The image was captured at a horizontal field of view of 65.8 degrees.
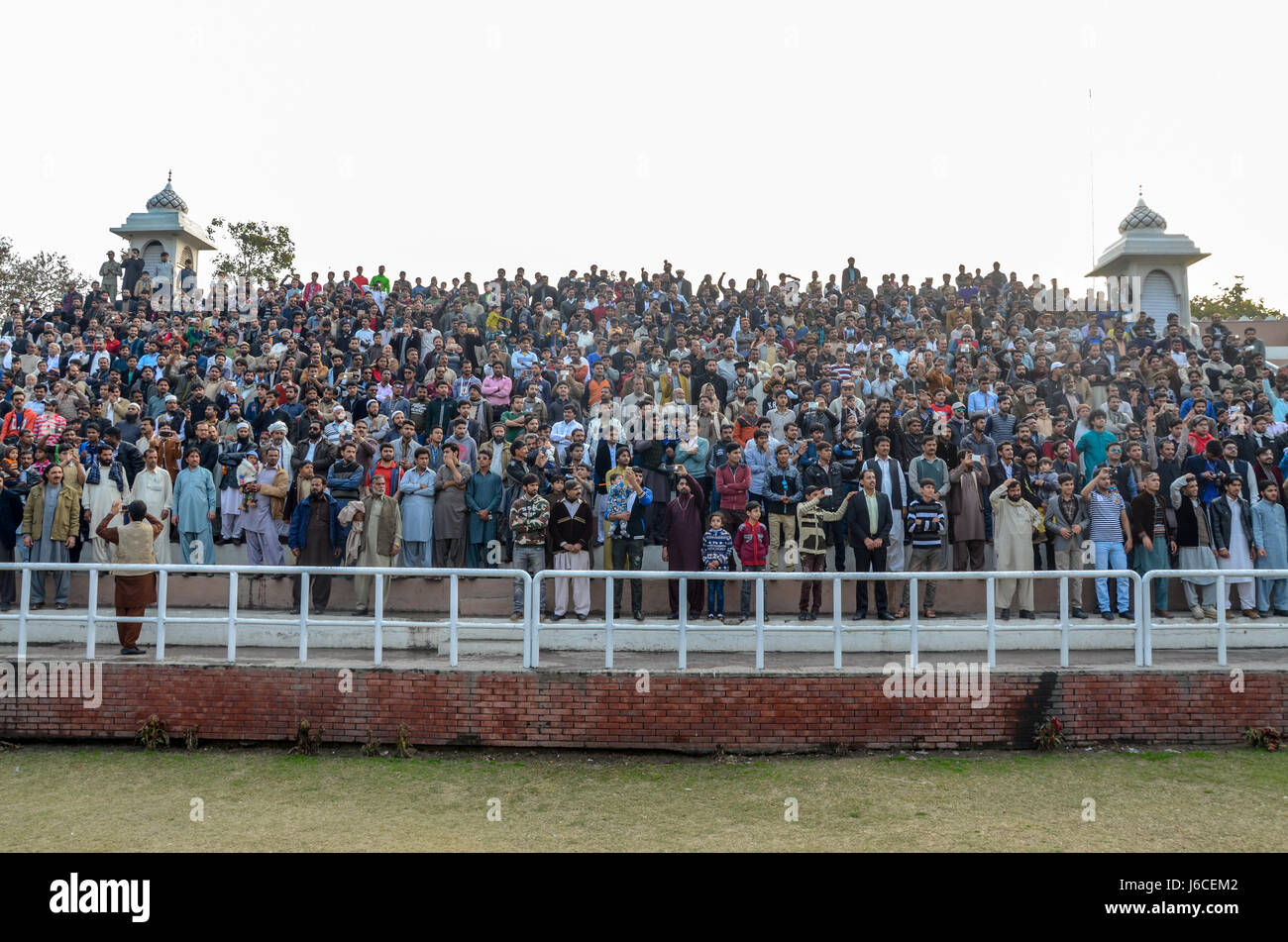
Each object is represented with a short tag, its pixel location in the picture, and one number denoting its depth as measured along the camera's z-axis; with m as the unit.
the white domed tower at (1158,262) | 24.97
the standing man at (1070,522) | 11.34
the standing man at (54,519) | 11.71
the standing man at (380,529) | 11.51
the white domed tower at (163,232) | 27.16
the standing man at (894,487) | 11.97
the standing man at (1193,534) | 11.52
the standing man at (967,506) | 11.68
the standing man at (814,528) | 11.45
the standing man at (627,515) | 11.38
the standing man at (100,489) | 12.06
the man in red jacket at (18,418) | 14.45
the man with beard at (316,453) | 12.33
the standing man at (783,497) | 11.64
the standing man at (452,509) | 11.94
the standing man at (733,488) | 11.62
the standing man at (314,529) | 11.67
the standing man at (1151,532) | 11.52
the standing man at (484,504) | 11.89
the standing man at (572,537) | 10.96
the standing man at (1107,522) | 11.30
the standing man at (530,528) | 10.88
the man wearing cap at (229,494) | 12.52
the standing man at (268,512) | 12.09
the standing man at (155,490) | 11.95
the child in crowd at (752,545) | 11.05
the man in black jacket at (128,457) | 12.80
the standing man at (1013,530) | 11.43
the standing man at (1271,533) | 11.59
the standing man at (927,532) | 11.29
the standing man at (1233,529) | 11.48
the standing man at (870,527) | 11.24
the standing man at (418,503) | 11.89
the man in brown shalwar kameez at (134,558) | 9.89
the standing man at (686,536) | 11.23
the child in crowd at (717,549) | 10.92
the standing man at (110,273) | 24.30
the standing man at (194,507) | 12.07
